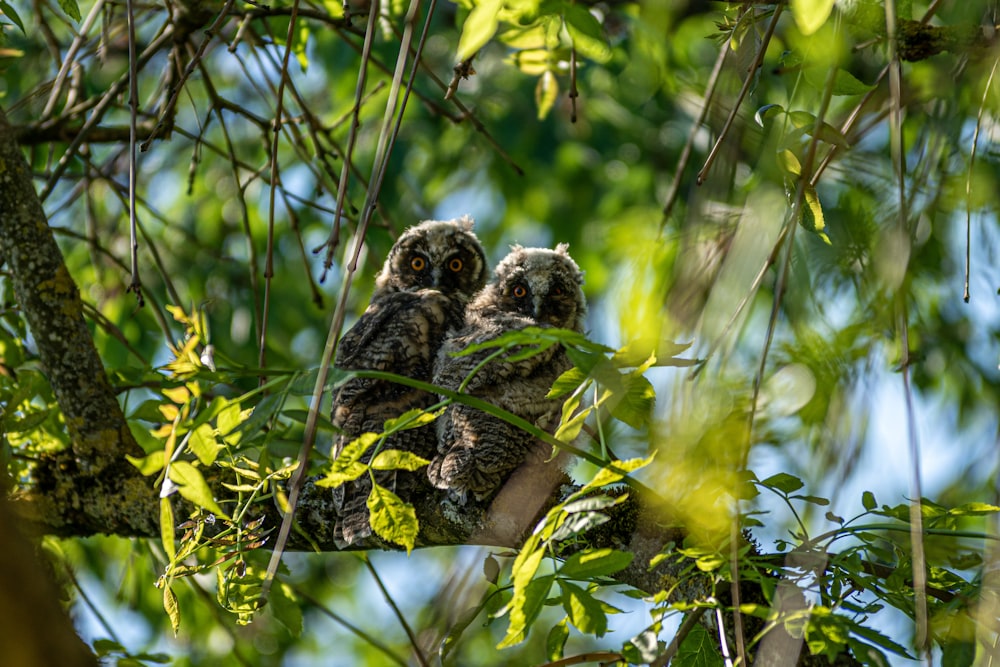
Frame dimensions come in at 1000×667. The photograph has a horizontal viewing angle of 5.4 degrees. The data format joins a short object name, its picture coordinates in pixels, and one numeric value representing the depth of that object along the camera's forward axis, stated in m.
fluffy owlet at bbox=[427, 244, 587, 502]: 9.81
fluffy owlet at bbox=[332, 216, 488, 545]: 9.85
